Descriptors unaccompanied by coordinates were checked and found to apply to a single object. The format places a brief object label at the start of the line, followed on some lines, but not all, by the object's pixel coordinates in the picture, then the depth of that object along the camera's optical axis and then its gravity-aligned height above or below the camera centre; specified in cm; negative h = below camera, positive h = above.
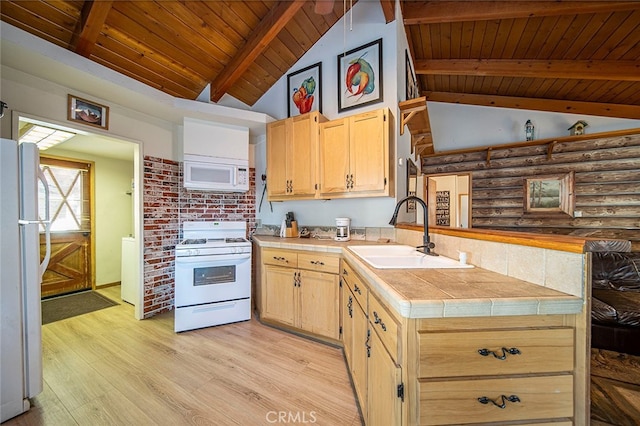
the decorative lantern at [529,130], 391 +126
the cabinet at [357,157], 233 +53
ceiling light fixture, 268 +87
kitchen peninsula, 82 -49
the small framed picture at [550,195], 361 +22
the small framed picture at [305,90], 306 +155
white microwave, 293 +44
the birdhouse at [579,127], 363 +122
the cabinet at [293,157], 272 +61
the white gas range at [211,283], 255 -81
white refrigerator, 144 -42
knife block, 301 -27
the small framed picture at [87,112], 230 +96
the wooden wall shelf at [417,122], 231 +100
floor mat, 296 -129
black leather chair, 194 -82
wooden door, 362 -28
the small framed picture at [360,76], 260 +148
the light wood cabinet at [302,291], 223 -81
